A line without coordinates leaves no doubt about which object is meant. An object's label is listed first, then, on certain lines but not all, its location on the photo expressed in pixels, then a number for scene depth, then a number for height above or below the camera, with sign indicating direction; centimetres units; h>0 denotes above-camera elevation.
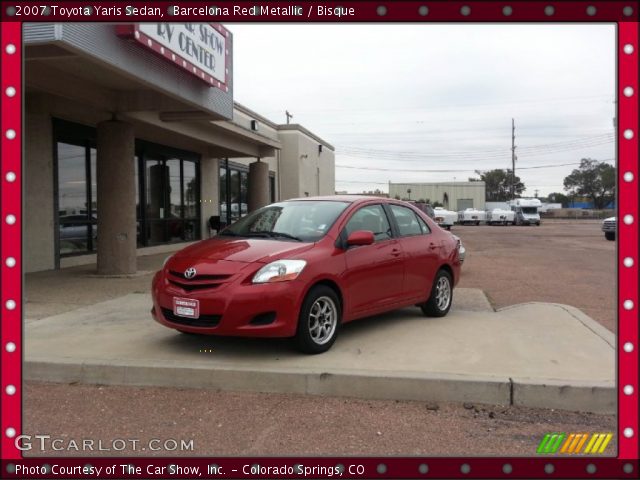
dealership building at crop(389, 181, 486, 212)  6544 +278
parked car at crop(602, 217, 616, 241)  2483 -57
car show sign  855 +303
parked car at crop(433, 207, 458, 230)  3741 +1
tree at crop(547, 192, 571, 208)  11844 +387
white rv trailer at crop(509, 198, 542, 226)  5041 +41
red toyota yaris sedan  511 -53
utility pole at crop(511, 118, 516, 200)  7762 +914
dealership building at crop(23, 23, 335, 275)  859 +217
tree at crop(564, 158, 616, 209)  9781 +620
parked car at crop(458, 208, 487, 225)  5181 +9
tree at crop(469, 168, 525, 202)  10738 +602
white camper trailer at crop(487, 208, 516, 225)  5150 +6
